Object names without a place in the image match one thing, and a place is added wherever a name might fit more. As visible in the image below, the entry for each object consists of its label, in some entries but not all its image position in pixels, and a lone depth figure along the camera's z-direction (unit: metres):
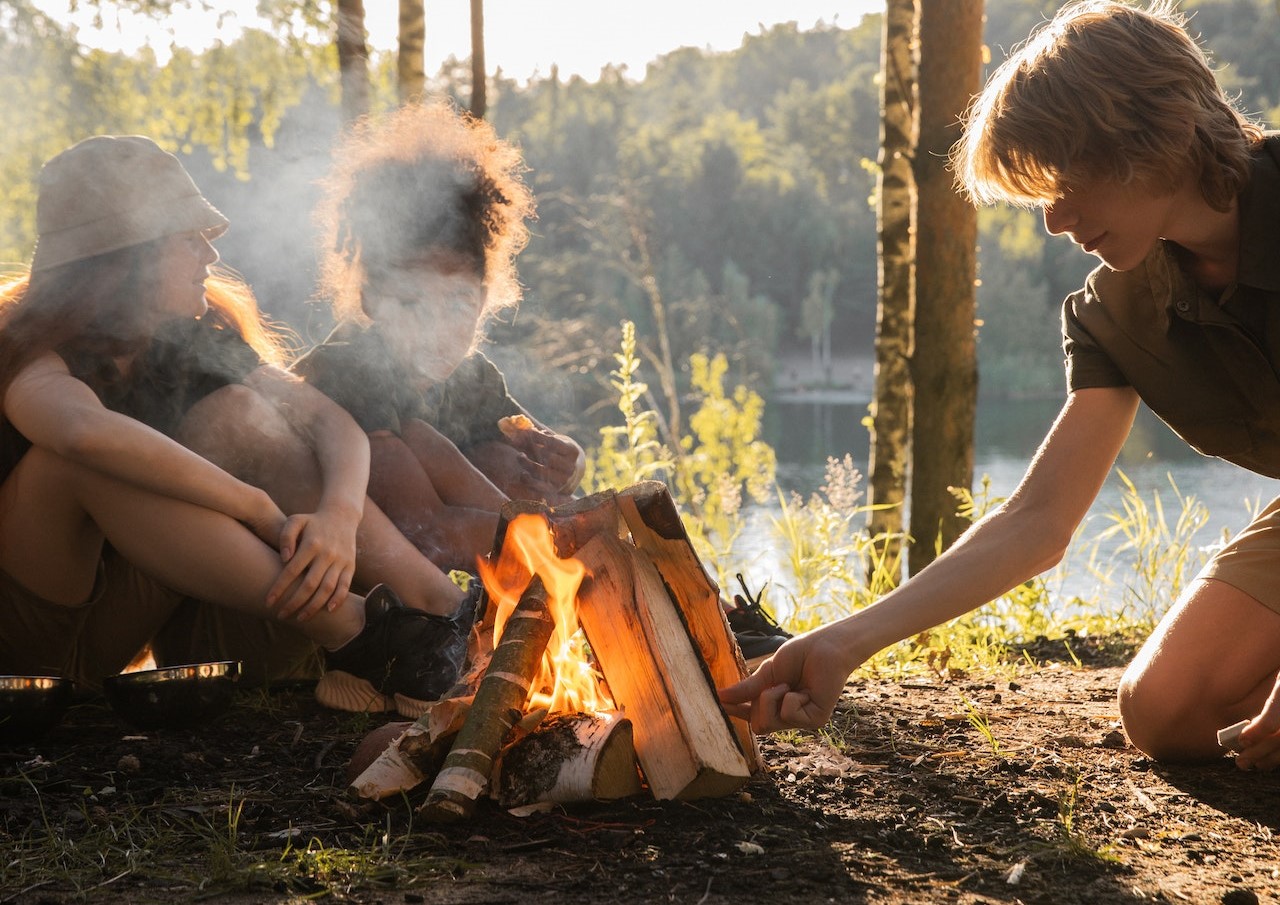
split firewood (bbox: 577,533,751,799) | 1.98
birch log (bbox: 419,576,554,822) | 1.89
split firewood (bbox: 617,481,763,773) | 2.11
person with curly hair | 3.07
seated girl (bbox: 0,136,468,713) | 2.44
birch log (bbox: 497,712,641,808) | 1.96
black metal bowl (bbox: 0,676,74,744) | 2.24
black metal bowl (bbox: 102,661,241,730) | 2.40
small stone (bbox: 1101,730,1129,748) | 2.47
